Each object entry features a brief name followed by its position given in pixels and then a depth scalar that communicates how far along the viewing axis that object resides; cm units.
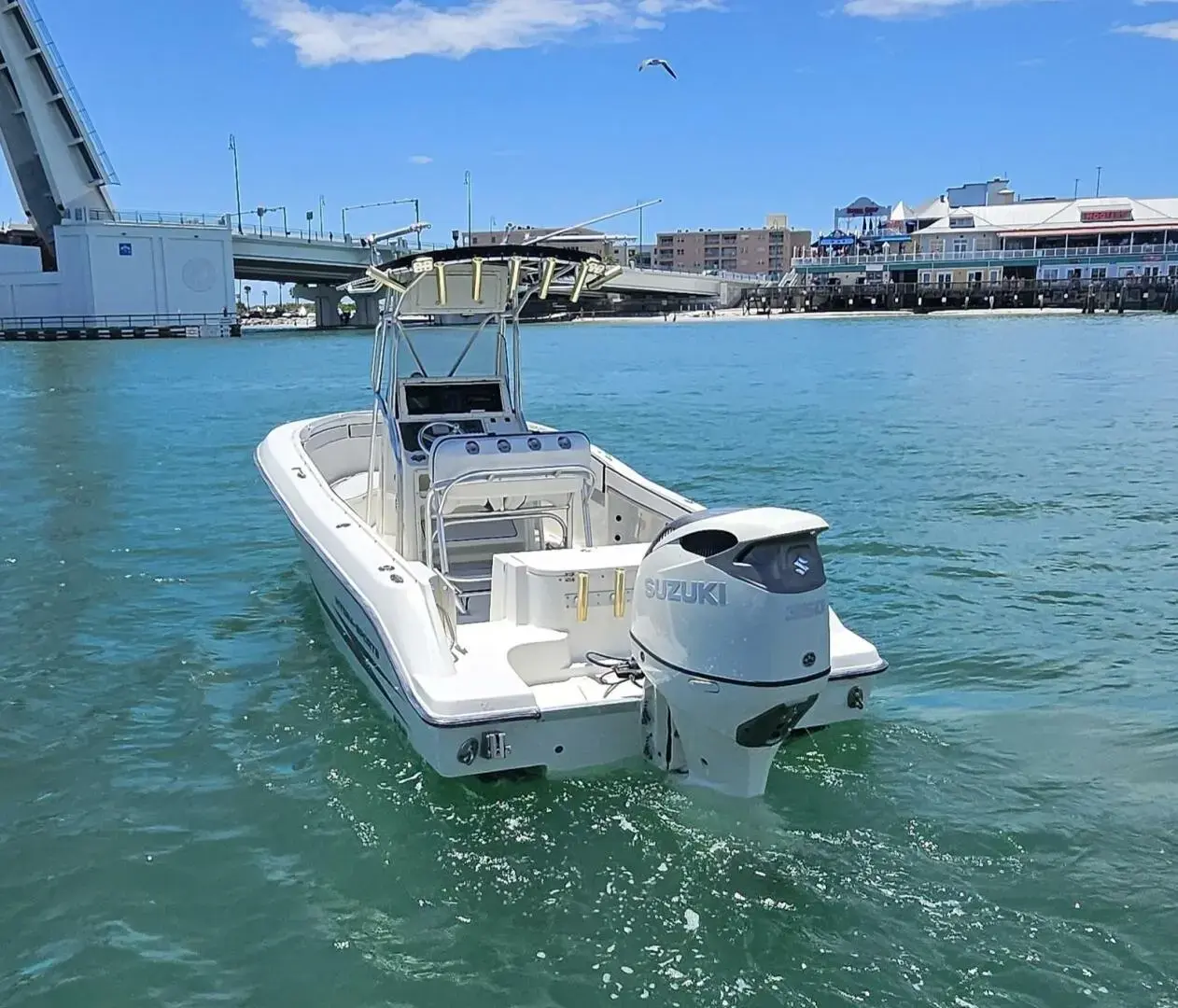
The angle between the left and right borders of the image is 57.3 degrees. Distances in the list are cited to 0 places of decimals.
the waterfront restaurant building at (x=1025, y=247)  8838
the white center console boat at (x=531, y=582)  441
